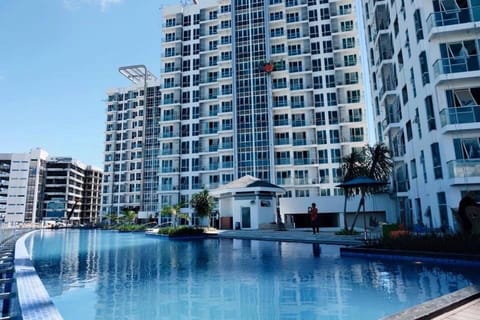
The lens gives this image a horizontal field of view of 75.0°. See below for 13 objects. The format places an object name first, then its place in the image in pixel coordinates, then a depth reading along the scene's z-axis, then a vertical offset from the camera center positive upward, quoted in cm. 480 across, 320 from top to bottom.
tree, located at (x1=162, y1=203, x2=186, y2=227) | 3708 +59
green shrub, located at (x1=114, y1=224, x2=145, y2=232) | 4291 -149
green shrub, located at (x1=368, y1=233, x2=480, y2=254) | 1034 -122
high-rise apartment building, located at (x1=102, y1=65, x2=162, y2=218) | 6812 +1658
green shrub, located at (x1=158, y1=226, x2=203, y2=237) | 2628 -132
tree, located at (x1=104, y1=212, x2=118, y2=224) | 6041 -8
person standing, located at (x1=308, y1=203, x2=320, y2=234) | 2121 -32
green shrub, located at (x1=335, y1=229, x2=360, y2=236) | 2025 -138
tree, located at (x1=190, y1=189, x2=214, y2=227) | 3297 +116
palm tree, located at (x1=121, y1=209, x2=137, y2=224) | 5172 +4
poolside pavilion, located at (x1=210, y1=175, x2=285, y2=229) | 3162 +115
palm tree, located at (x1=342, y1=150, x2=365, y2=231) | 2305 +333
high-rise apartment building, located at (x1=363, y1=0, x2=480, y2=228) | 1755 +658
